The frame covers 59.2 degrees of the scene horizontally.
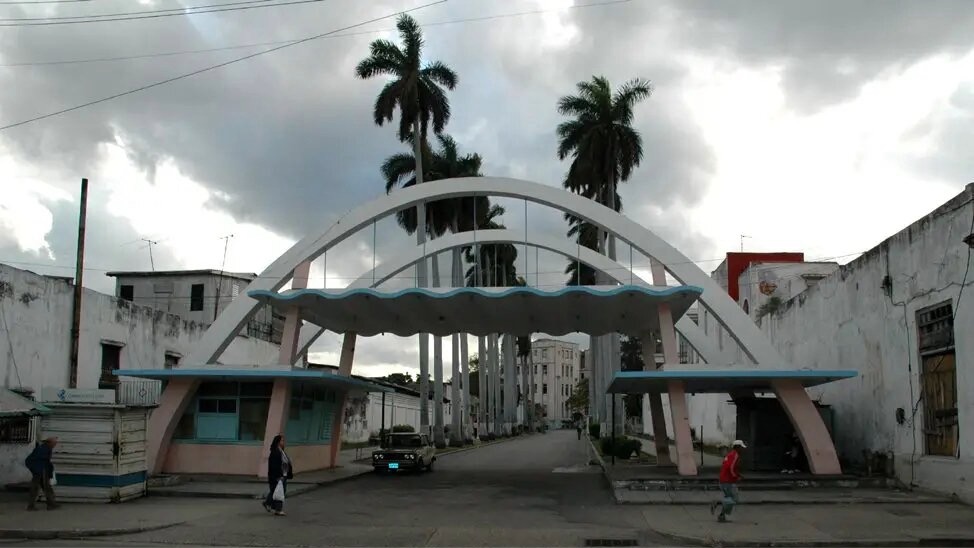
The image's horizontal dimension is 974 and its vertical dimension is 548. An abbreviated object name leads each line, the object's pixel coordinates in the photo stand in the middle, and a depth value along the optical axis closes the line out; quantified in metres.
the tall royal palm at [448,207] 52.44
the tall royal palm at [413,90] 44.66
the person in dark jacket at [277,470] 17.66
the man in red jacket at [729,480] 16.05
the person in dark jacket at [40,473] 17.78
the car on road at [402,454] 28.64
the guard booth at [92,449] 19.39
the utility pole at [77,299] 24.38
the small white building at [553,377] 153.88
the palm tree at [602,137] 46.72
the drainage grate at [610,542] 14.34
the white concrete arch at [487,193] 24.53
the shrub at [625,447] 35.88
